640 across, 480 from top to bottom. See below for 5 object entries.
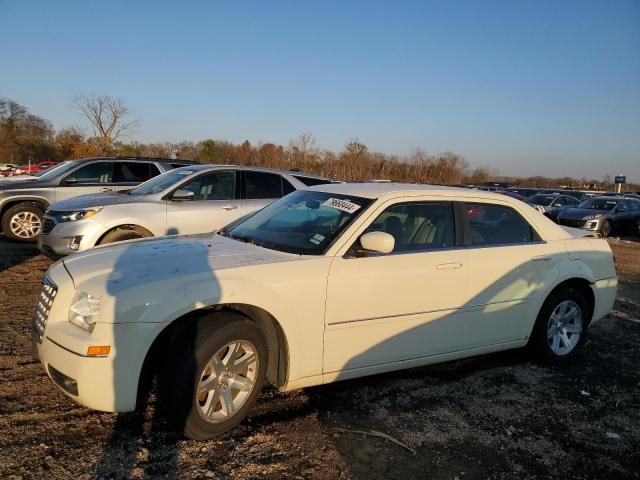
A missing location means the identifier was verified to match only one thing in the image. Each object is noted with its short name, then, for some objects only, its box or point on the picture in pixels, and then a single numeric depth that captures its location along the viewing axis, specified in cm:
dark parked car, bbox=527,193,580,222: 2126
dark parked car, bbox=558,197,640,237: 1783
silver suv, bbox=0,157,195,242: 980
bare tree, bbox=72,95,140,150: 5306
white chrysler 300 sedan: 305
